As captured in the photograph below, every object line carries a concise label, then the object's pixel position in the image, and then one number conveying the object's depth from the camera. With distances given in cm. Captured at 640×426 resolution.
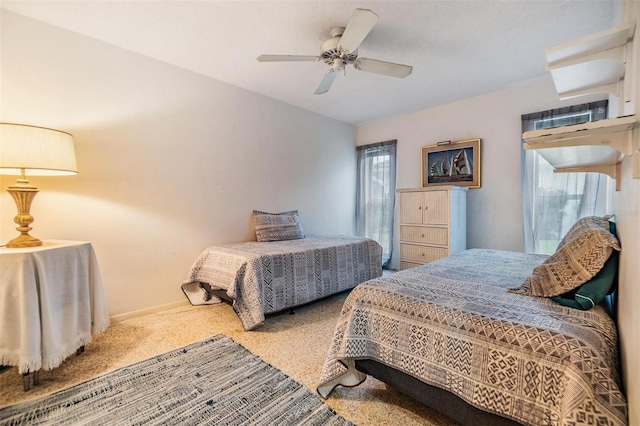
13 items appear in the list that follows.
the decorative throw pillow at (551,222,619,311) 111
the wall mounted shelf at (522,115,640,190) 82
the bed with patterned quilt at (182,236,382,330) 238
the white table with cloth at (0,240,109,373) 152
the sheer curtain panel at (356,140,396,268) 441
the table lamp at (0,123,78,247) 163
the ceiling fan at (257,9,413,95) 187
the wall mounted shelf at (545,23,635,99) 98
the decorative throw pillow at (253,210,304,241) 338
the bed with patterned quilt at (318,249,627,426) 84
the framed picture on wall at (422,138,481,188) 360
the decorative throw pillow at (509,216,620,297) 114
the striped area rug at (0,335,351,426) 135
